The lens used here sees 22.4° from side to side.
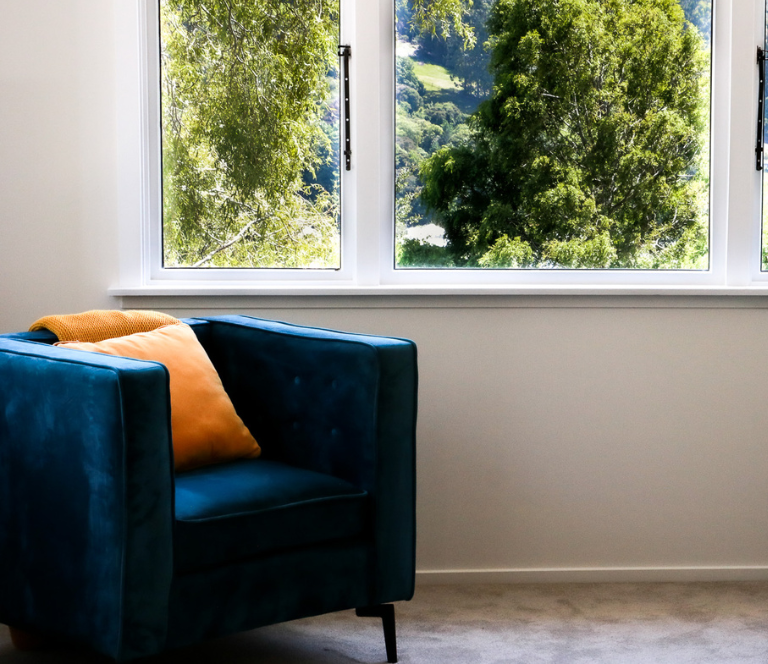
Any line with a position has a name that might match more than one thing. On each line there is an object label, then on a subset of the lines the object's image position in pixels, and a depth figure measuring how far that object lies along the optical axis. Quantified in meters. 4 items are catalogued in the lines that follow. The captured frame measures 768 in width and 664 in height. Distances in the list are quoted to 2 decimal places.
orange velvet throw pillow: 4.73
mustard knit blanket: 4.84
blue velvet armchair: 4.36
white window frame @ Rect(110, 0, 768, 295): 5.32
